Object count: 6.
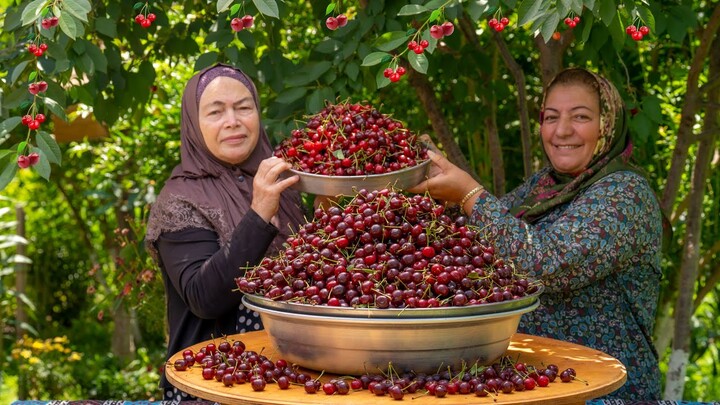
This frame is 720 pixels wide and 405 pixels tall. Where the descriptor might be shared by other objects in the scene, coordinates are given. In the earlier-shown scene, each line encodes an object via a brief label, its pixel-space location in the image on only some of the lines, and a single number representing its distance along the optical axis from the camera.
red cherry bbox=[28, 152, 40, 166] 2.60
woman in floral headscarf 2.74
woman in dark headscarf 2.66
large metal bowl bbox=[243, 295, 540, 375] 2.04
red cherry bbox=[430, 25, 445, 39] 2.50
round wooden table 2.01
